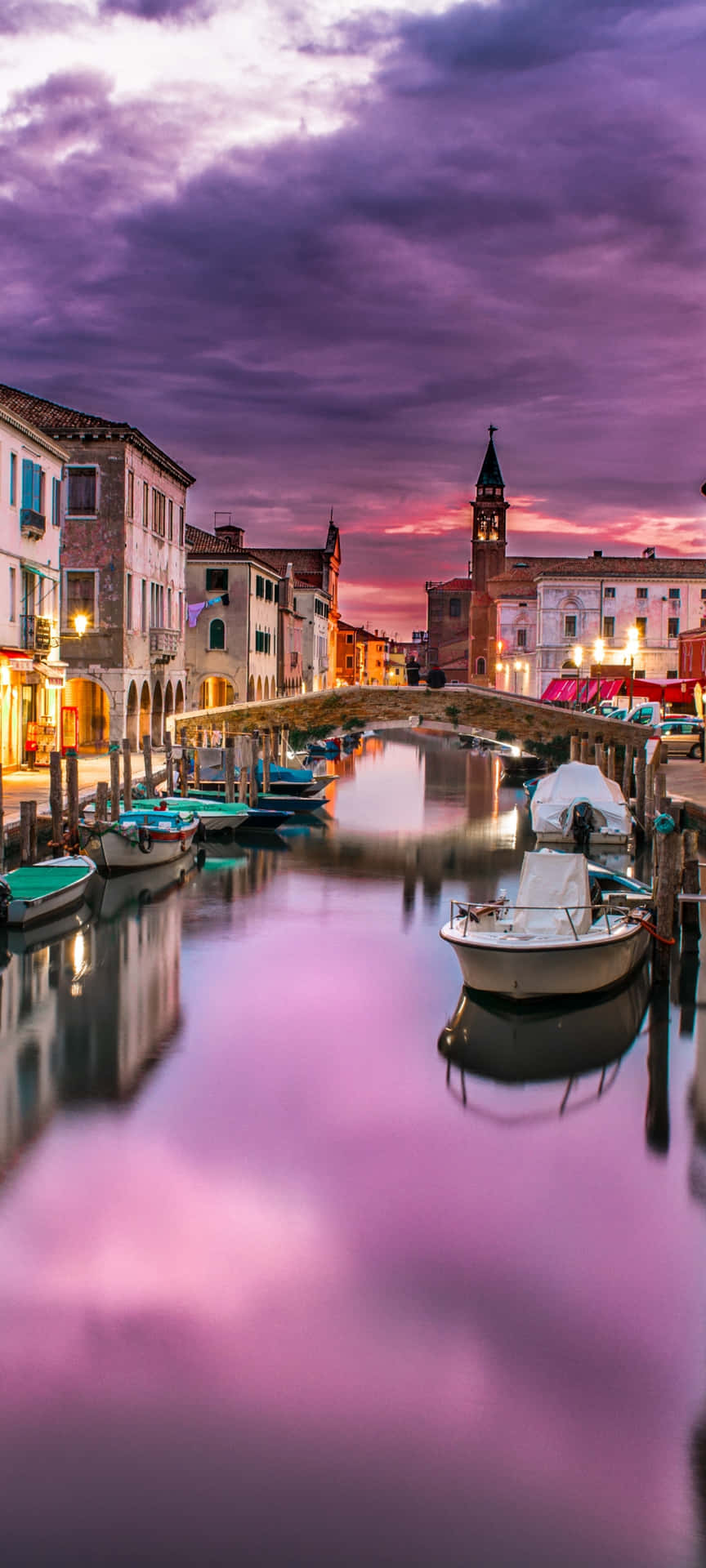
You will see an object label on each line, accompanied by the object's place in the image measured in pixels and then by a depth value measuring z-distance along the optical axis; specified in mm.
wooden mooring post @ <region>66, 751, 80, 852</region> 23812
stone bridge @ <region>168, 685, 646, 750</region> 52281
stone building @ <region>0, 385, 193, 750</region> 38344
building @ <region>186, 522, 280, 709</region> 55969
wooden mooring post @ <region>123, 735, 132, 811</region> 26797
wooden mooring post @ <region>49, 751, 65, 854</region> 22844
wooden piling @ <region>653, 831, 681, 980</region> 16922
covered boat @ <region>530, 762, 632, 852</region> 30062
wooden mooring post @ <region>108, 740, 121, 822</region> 26188
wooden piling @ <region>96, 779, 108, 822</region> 25734
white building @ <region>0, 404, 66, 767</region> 30359
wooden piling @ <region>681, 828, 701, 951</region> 20188
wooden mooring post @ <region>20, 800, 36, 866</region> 21250
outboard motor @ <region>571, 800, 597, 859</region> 30078
